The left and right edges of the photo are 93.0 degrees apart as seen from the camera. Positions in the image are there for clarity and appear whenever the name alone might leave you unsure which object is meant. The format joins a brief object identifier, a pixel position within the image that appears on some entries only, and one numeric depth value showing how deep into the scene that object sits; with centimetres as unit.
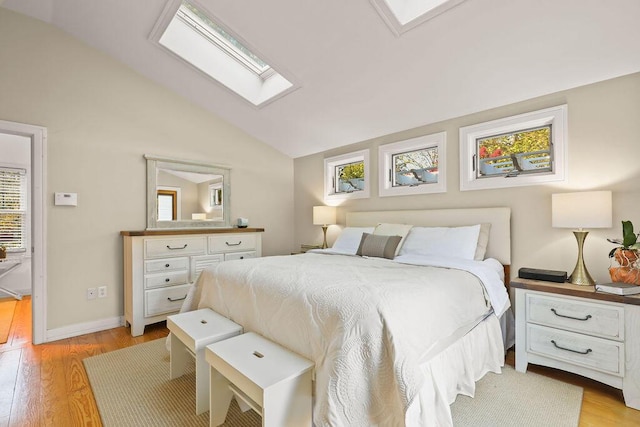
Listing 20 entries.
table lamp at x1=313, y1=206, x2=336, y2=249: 409
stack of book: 185
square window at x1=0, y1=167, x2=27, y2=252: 431
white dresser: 299
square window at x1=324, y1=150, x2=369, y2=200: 391
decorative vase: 194
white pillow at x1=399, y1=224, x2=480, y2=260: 259
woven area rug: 168
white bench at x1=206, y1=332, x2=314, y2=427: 128
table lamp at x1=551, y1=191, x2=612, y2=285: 204
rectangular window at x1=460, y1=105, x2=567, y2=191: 246
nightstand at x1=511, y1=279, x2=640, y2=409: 180
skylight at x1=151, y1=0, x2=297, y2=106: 286
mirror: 347
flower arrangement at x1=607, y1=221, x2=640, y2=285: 194
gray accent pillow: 279
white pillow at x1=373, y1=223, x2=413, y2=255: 302
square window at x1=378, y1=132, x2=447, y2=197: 319
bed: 129
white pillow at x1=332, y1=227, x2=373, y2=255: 323
